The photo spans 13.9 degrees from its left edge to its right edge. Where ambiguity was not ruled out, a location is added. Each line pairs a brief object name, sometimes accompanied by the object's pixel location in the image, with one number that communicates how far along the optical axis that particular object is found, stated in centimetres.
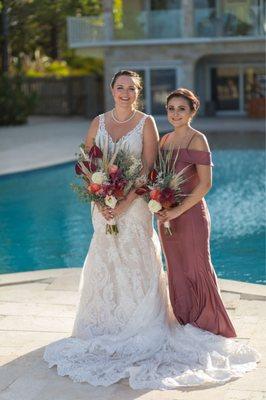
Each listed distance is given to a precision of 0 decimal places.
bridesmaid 700
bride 683
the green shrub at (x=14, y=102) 3335
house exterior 3430
